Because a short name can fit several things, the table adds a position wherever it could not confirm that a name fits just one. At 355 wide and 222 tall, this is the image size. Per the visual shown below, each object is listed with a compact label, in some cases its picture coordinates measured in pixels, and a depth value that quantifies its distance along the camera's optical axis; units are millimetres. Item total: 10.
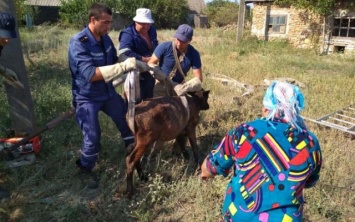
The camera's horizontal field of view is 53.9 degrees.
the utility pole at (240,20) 17062
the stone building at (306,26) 15219
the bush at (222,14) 32344
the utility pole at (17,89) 4273
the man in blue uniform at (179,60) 4273
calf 3725
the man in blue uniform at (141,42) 4539
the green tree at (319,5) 14745
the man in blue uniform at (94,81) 3463
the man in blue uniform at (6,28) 3268
